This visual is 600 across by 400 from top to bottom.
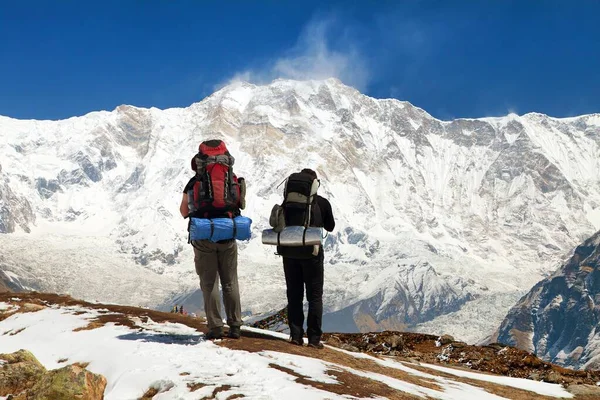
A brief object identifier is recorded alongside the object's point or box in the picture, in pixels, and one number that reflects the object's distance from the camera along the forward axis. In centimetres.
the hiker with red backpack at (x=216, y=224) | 1519
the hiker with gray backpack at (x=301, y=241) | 1595
